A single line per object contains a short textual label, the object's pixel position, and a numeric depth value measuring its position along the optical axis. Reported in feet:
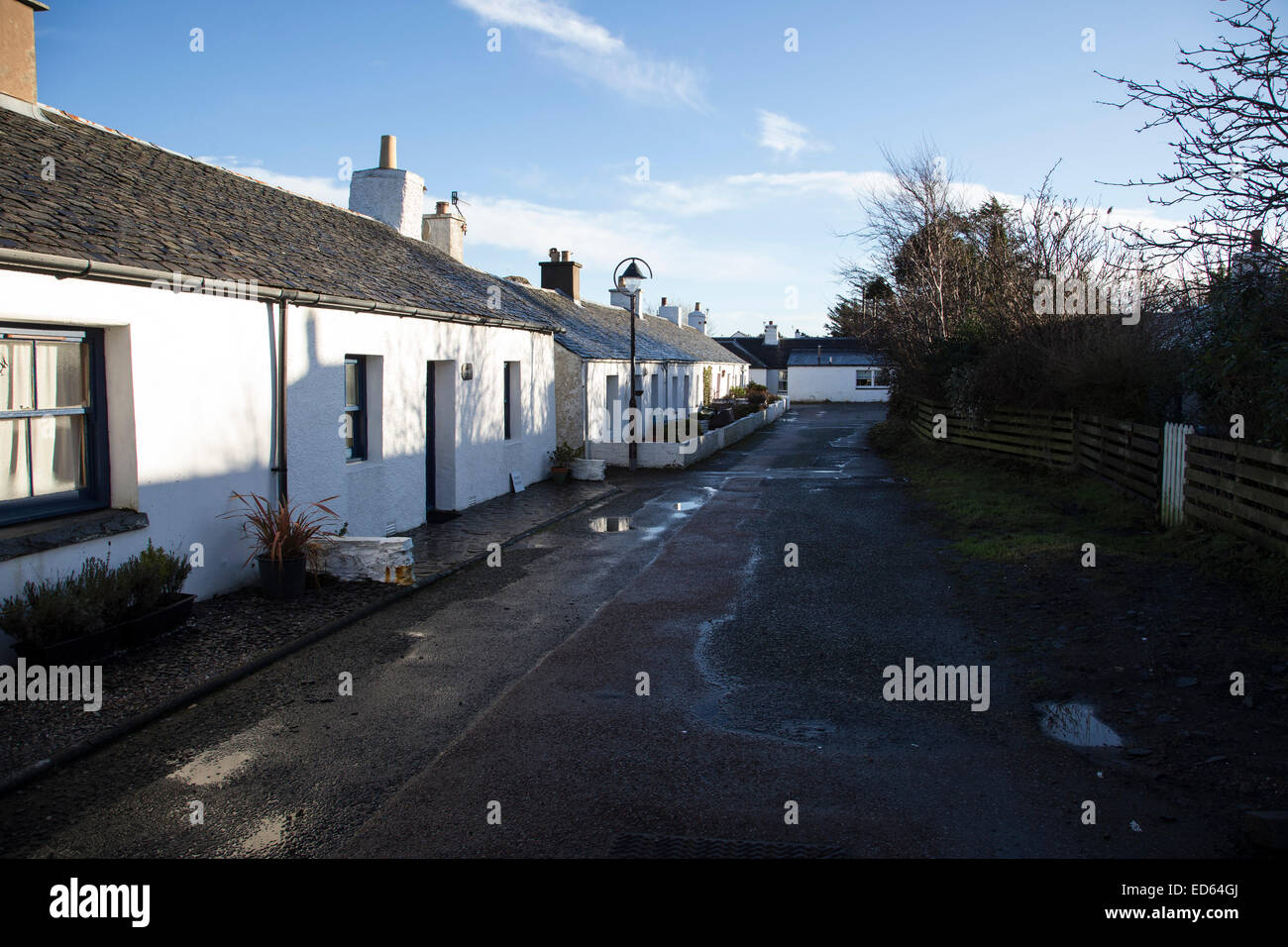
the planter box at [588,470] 62.28
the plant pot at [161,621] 21.85
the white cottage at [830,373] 196.03
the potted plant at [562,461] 61.05
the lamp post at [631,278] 68.13
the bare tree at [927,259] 83.66
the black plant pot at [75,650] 19.39
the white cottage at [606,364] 68.08
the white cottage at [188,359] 22.33
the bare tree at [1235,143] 23.41
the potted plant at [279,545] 27.55
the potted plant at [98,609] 19.48
